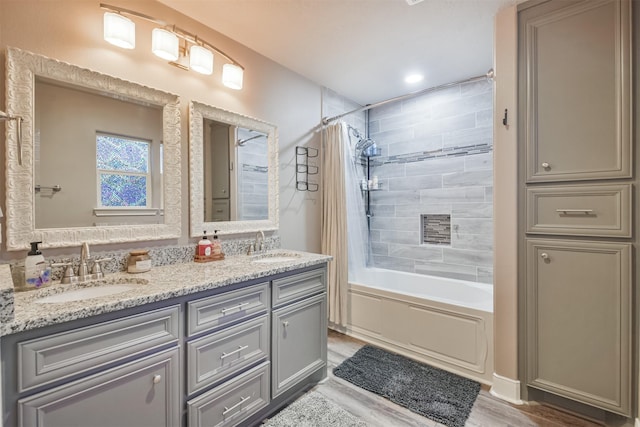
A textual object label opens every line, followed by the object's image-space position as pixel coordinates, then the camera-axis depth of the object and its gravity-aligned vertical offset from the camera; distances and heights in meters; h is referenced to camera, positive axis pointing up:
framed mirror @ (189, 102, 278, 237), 1.96 +0.31
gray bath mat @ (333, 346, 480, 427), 1.77 -1.22
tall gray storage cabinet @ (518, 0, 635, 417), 1.54 +0.08
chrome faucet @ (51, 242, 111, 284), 1.39 -0.28
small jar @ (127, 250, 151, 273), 1.58 -0.28
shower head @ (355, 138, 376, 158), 3.27 +0.76
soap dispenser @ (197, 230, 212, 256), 1.91 -0.24
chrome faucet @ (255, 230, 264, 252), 2.31 -0.22
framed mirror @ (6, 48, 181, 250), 1.32 +0.30
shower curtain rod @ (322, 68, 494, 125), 2.00 +0.98
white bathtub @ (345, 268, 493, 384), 2.08 -0.90
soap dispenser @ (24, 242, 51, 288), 1.27 -0.25
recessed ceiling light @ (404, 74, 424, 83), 2.72 +1.30
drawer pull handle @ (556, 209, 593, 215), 1.63 +0.00
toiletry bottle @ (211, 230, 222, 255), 1.97 -0.23
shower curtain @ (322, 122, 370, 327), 2.83 -0.06
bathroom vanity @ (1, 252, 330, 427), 0.97 -0.59
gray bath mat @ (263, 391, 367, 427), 1.56 -1.16
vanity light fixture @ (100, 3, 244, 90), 1.53 +1.01
